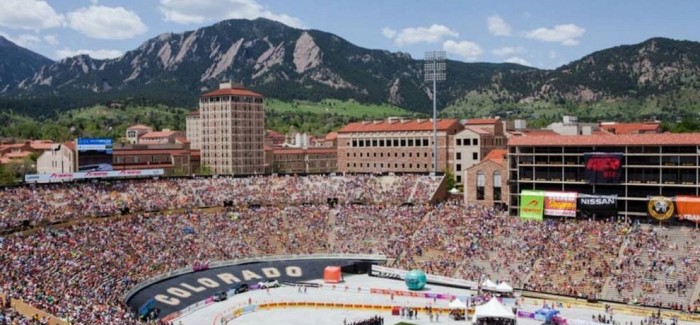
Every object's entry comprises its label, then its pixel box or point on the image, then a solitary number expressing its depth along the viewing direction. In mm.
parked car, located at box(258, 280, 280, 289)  75125
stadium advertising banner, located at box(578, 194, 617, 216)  78188
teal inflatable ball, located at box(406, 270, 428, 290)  72375
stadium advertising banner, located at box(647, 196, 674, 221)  74312
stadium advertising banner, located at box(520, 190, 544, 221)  82375
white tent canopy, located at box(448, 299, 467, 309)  61125
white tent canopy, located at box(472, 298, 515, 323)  54750
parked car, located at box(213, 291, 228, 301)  69312
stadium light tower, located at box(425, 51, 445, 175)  112562
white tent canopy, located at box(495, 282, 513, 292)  67238
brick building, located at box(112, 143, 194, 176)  153125
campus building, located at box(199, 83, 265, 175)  177125
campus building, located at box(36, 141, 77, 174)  133125
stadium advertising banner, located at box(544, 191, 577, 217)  80312
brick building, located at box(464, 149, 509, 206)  89875
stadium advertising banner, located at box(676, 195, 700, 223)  72750
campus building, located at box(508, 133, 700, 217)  75000
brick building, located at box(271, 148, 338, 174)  196875
